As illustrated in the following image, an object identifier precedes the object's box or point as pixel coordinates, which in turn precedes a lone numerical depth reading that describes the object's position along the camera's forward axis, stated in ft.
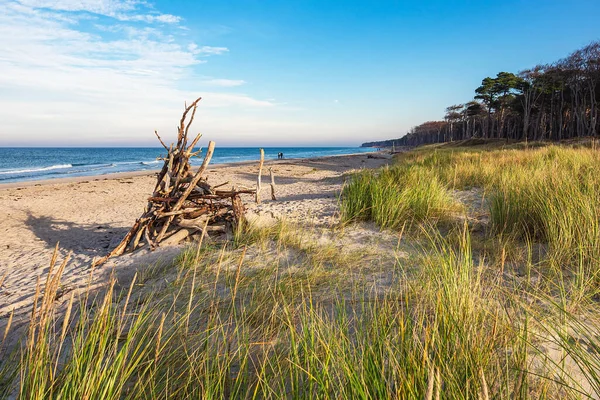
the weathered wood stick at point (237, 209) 16.41
